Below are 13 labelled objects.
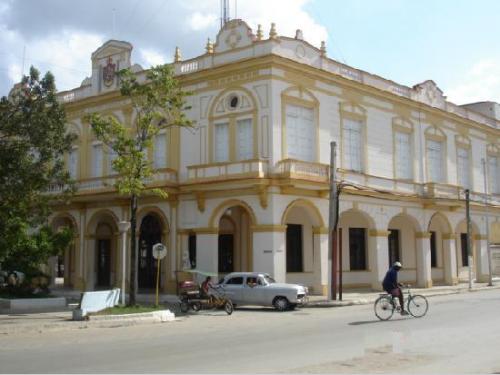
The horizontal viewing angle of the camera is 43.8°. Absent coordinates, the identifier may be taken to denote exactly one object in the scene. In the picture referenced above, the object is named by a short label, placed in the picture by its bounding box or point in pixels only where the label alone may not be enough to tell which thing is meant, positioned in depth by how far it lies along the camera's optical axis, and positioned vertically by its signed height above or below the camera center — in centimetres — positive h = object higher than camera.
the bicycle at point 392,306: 1675 -137
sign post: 2134 +22
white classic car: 2183 -122
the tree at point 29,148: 1911 +343
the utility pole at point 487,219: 3591 +221
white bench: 1875 -139
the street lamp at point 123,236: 2102 +73
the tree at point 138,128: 2038 +428
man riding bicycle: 1692 -82
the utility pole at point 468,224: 3297 +165
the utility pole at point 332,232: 2419 +94
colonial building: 2639 +388
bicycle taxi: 2109 -145
